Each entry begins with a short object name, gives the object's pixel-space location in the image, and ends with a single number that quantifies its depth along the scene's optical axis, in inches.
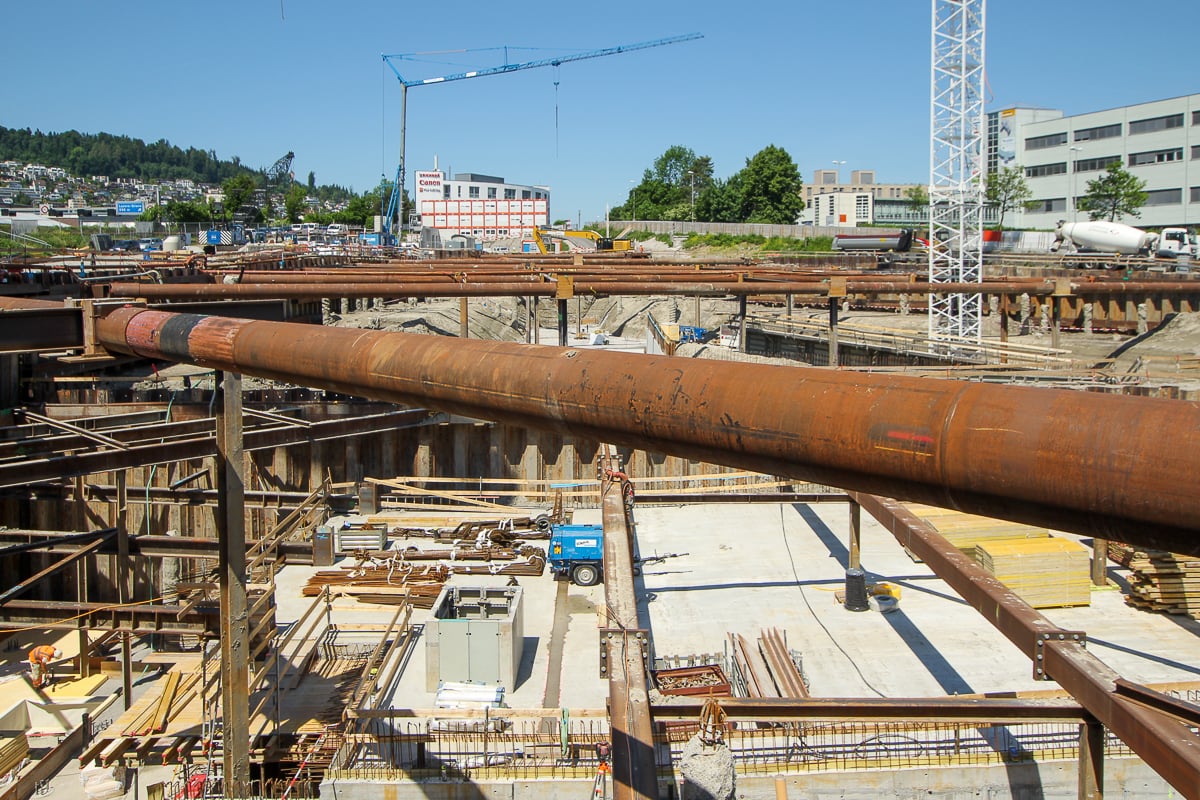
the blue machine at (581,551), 616.7
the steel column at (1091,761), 335.3
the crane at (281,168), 7391.7
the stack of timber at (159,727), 429.4
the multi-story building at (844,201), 4694.9
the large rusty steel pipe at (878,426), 81.7
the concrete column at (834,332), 845.2
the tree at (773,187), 3624.5
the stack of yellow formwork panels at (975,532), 566.3
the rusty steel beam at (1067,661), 248.4
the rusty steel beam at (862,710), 331.9
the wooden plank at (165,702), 451.8
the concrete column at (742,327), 1140.4
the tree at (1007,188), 2869.1
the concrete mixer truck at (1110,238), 2021.4
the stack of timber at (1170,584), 526.9
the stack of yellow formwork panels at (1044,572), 534.9
